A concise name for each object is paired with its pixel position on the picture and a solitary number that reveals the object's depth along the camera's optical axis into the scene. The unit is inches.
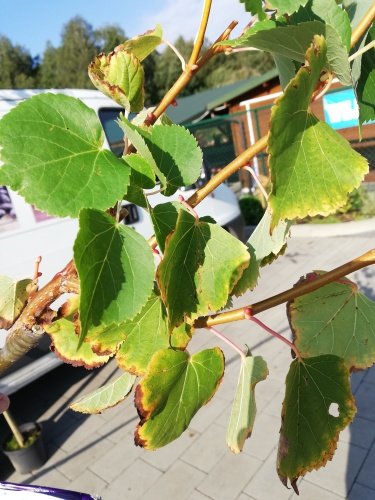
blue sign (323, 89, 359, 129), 259.8
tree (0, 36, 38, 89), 1104.2
